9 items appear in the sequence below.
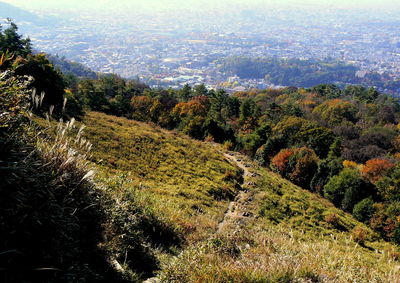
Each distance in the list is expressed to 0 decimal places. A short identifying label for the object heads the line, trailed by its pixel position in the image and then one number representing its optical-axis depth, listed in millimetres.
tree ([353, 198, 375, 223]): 18141
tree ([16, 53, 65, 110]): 17928
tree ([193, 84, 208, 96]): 62319
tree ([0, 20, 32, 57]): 25250
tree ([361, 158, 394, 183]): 25841
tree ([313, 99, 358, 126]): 52469
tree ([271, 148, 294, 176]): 26016
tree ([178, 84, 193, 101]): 59203
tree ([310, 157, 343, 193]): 22950
